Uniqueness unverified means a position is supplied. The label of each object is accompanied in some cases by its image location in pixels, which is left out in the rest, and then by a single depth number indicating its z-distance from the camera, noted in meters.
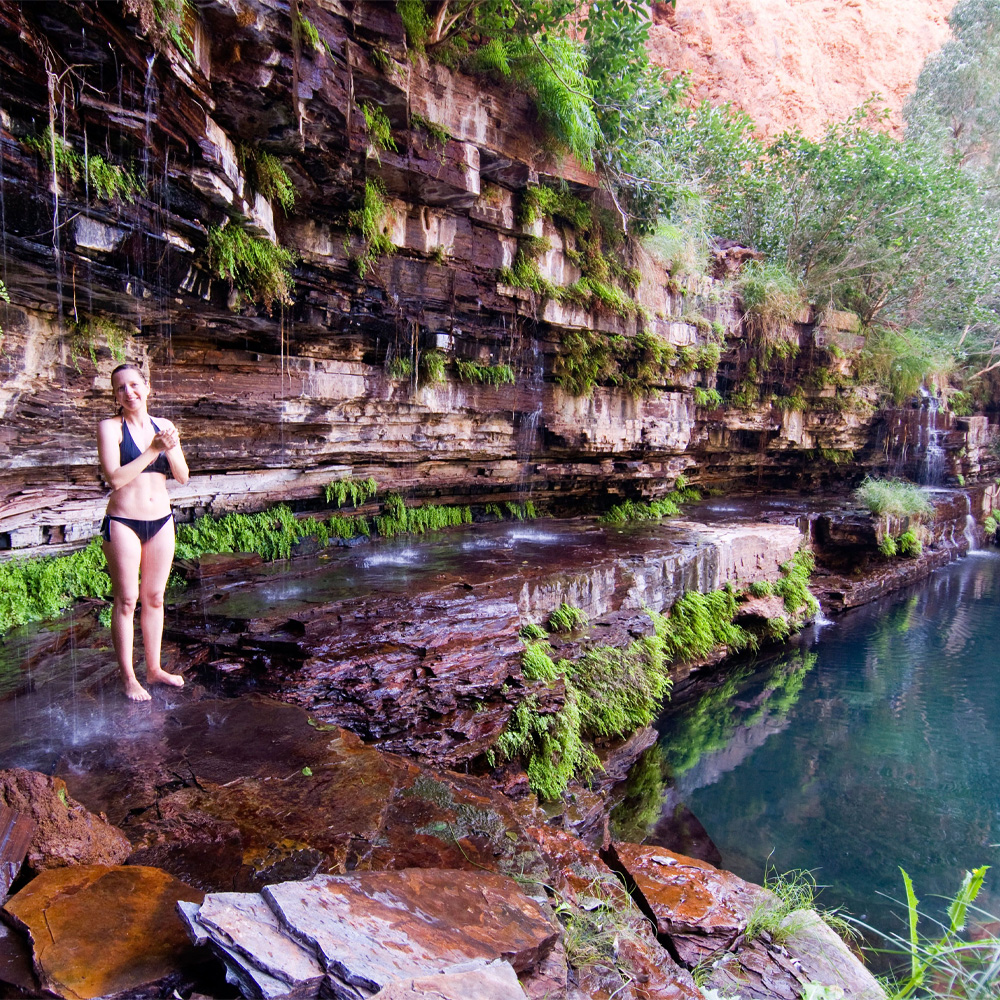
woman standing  3.27
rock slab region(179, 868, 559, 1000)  1.64
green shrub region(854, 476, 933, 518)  12.13
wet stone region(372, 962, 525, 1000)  1.59
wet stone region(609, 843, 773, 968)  3.12
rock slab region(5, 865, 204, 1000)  1.65
